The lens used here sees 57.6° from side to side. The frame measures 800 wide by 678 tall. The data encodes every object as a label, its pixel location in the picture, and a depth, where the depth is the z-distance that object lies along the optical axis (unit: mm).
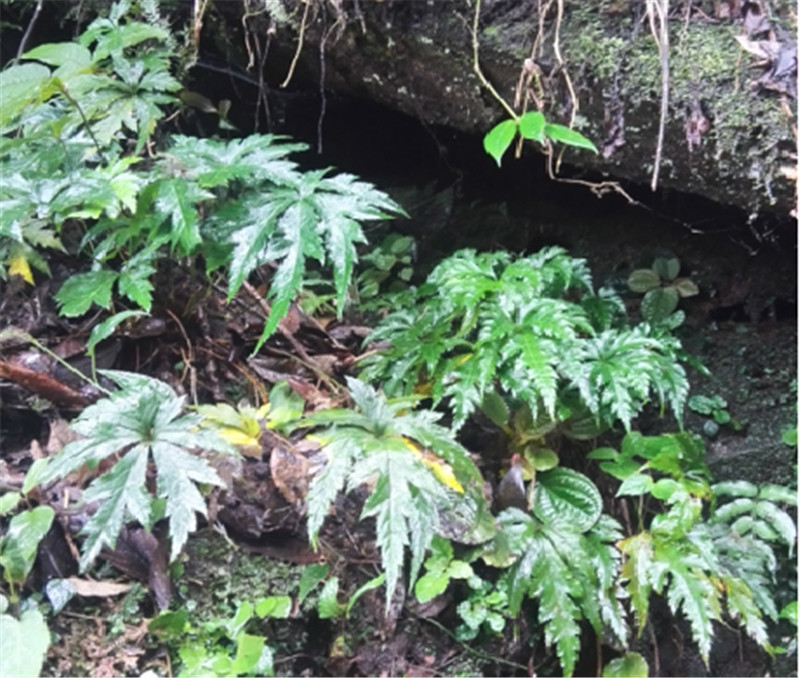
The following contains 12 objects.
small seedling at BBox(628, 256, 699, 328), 2029
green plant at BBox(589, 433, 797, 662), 1573
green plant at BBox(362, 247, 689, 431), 1581
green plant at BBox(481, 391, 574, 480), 1705
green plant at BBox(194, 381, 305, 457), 1555
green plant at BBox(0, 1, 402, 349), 1471
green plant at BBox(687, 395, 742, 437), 2006
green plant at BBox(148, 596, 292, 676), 1414
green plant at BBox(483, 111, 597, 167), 1454
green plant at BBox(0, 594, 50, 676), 1240
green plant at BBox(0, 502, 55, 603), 1378
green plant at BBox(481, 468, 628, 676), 1562
